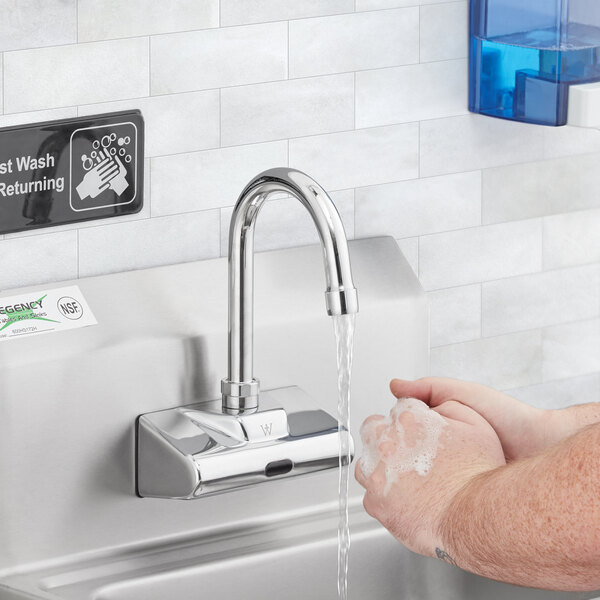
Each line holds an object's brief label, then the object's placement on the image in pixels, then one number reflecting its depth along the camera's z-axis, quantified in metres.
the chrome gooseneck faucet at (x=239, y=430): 1.99
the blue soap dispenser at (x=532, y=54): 2.11
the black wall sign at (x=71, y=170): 2.01
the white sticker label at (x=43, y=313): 2.02
